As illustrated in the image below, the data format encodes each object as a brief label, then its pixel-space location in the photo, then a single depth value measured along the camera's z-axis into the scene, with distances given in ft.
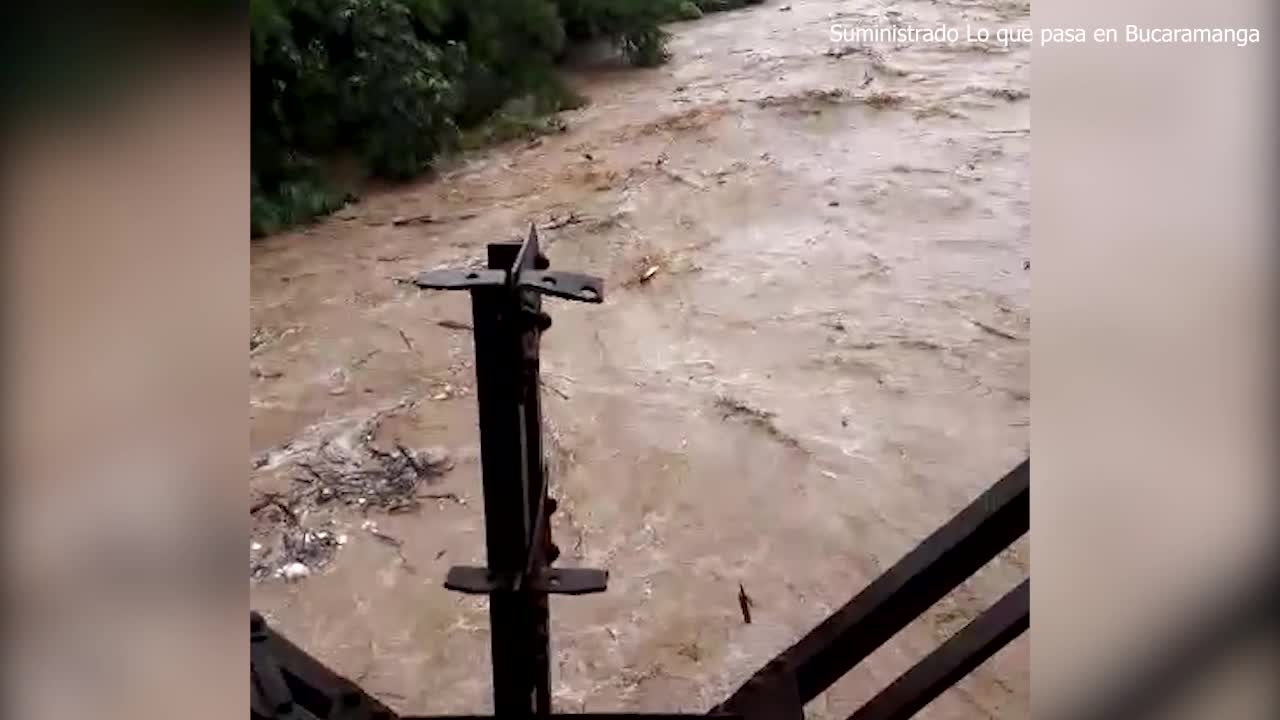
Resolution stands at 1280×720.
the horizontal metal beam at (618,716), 2.81
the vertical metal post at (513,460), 2.95
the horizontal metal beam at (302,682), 2.78
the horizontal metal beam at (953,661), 3.16
